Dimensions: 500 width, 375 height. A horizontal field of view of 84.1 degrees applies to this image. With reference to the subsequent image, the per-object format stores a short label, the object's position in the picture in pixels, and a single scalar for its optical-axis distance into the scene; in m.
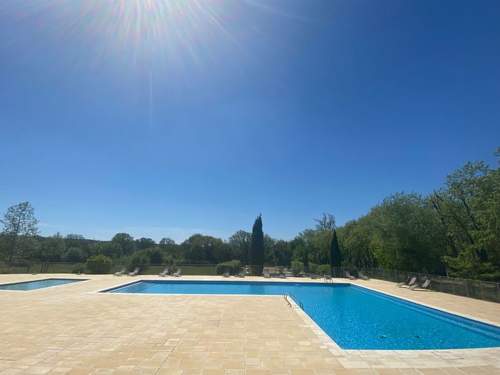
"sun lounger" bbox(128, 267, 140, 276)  19.34
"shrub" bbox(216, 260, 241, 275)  20.84
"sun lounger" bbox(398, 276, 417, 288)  15.25
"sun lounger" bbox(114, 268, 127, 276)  19.07
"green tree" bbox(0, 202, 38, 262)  24.81
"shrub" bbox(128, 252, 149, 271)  20.03
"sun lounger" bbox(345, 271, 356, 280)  20.18
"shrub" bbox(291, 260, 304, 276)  21.25
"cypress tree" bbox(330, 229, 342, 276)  24.30
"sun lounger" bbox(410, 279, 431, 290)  14.60
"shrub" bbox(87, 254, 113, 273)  19.75
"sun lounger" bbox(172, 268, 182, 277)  19.49
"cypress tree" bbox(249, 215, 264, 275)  23.75
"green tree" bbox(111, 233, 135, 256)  59.38
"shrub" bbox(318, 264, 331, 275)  21.08
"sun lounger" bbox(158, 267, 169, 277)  19.34
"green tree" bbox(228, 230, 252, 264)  43.47
